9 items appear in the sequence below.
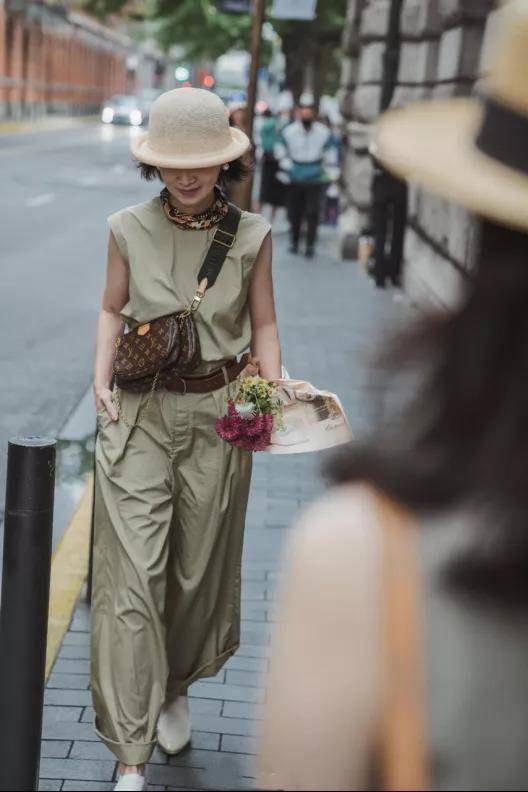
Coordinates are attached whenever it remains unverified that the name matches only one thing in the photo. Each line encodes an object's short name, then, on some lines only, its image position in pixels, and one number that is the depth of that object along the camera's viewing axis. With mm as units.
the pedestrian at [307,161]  16594
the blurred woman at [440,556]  1046
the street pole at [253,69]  10578
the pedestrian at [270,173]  19141
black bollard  2691
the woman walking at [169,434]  3250
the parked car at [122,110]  64438
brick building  60781
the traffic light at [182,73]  34219
